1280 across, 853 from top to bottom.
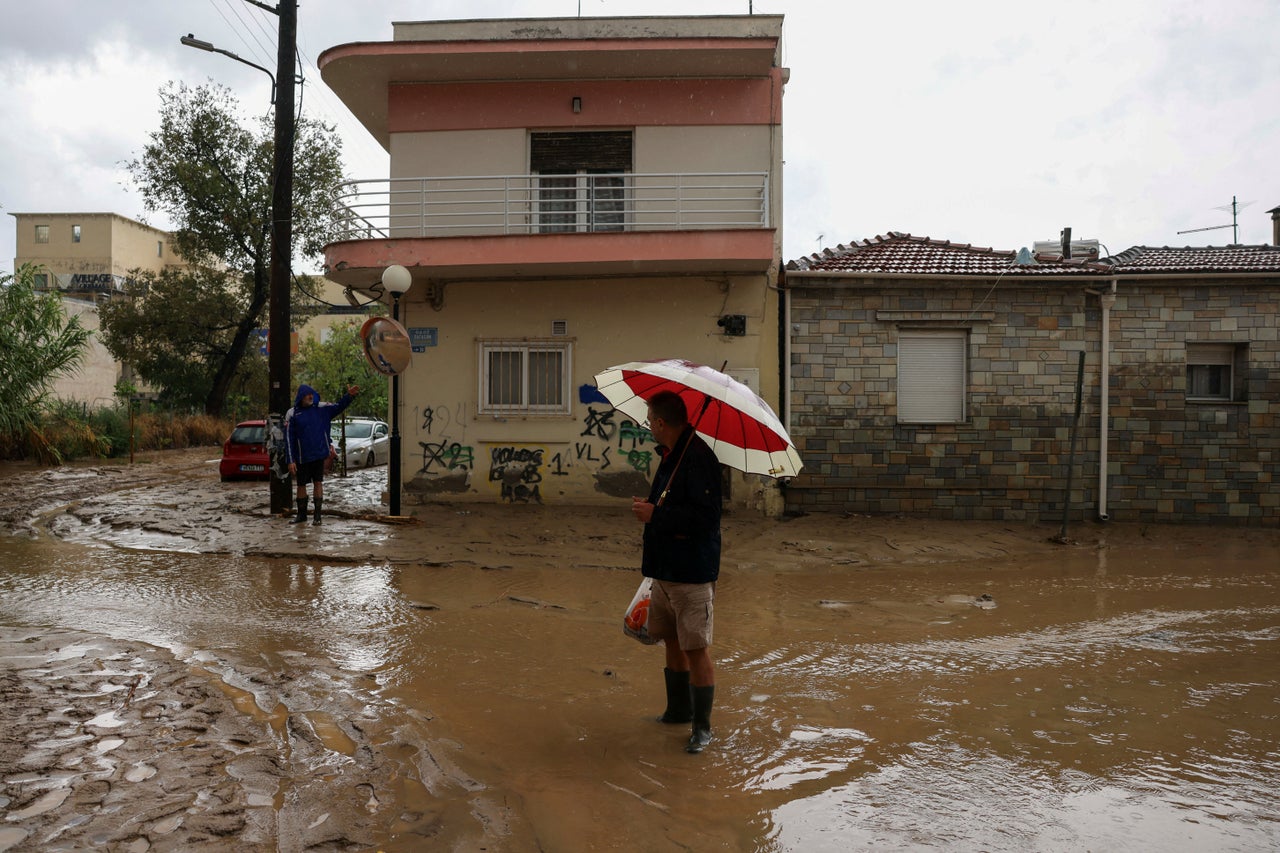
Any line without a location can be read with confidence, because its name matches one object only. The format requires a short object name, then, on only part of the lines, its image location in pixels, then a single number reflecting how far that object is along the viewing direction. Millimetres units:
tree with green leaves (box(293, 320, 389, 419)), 36875
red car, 15766
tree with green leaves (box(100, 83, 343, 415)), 23609
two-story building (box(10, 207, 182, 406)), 44938
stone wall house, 12141
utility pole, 11438
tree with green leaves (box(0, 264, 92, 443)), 17016
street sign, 12641
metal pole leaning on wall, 10859
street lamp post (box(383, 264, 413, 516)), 10664
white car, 19812
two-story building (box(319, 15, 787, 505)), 12219
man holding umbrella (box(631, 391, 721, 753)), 4121
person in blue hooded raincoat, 10500
